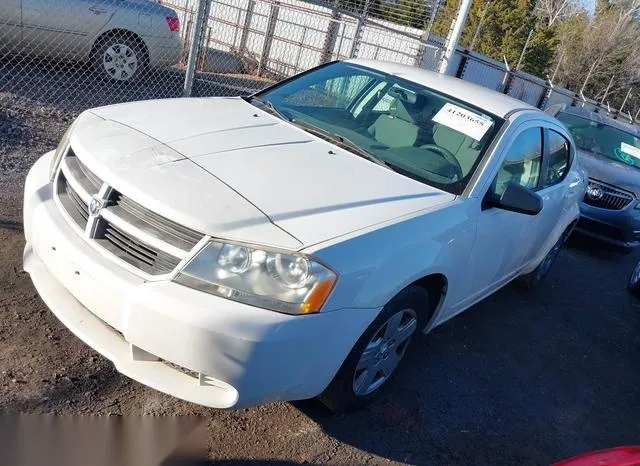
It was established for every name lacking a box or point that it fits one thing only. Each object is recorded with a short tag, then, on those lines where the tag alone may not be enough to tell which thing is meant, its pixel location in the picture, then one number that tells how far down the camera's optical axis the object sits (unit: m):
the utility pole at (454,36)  8.63
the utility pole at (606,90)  45.83
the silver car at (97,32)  7.24
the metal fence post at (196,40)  6.68
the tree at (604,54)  49.16
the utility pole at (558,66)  48.68
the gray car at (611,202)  7.81
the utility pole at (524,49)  43.72
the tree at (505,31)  44.16
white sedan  2.48
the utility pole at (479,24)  40.31
